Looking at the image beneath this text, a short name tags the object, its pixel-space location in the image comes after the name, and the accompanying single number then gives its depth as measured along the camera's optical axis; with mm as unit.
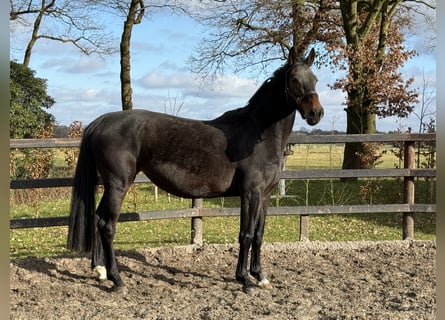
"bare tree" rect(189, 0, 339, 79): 15812
